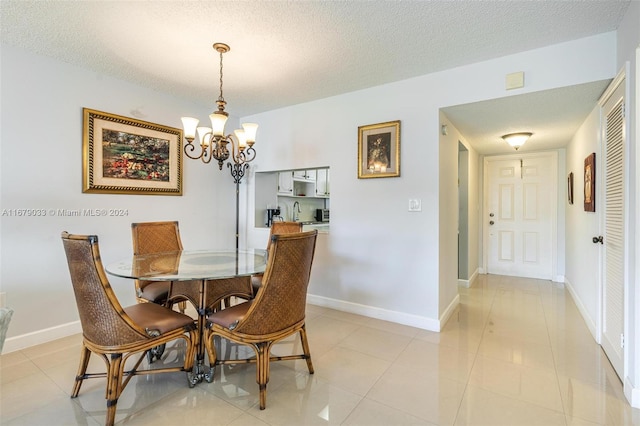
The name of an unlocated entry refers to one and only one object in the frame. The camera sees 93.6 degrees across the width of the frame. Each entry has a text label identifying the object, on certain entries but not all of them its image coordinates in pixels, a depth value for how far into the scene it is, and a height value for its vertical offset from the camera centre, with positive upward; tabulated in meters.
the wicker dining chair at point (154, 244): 2.38 -0.30
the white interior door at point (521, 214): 4.75 -0.03
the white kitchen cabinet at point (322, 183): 5.58 +0.54
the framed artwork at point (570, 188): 3.85 +0.32
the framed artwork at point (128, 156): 2.81 +0.57
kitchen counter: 3.80 -0.22
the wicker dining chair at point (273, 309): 1.68 -0.57
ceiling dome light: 3.56 +0.90
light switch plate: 2.88 +0.07
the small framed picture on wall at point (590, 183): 2.65 +0.27
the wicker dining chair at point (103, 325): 1.52 -0.62
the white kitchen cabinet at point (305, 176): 4.96 +0.62
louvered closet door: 1.99 -0.13
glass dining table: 1.78 -0.37
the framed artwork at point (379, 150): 2.99 +0.64
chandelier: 2.31 +0.64
